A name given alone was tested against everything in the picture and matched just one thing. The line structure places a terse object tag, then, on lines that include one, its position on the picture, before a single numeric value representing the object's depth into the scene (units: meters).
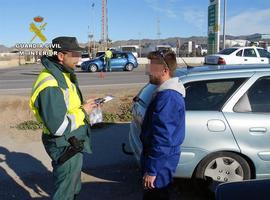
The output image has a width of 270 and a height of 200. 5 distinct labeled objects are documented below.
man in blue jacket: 1.94
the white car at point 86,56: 24.60
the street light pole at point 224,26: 21.24
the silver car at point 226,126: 2.80
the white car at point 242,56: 13.70
